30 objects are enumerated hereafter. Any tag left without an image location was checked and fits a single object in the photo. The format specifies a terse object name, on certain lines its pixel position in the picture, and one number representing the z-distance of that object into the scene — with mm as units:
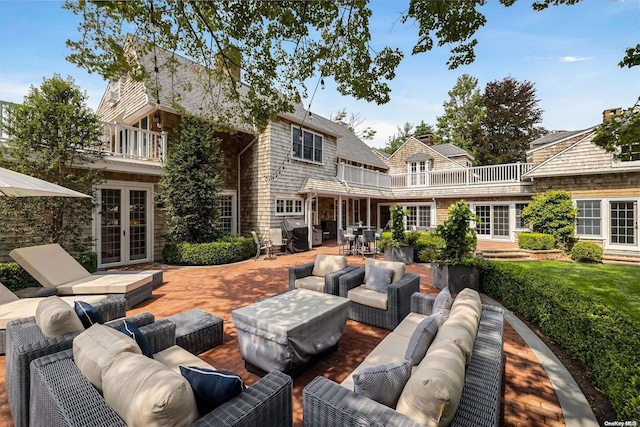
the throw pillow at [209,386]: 1633
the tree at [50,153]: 6516
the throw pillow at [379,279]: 4756
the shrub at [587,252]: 10016
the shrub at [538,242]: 11383
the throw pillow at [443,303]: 2795
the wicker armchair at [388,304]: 4238
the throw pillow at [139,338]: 2283
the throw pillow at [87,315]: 2811
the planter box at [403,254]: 9703
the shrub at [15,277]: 5840
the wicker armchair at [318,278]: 4895
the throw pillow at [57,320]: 2512
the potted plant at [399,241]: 9508
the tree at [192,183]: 9391
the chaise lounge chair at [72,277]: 4961
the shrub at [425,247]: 9570
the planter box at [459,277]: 6211
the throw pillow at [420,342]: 2195
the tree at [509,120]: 25188
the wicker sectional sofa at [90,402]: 1538
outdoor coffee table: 2936
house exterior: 9172
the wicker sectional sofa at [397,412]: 1595
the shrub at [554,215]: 11766
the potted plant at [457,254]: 6238
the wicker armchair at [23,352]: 2279
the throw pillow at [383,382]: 1777
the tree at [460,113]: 30891
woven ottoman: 3430
